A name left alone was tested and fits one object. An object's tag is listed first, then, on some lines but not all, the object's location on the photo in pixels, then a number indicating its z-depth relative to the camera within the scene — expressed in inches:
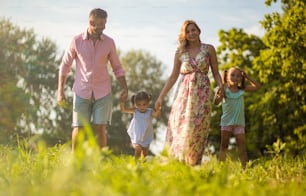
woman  296.0
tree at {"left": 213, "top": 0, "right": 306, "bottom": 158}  708.0
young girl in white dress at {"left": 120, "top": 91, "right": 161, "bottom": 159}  368.2
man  308.2
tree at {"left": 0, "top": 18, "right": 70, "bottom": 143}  1176.2
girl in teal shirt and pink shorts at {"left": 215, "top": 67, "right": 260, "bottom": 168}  350.9
